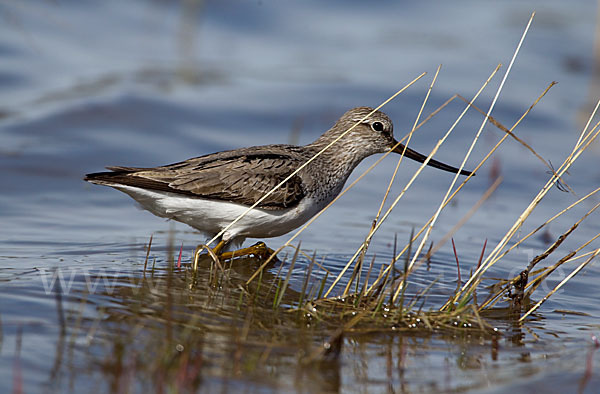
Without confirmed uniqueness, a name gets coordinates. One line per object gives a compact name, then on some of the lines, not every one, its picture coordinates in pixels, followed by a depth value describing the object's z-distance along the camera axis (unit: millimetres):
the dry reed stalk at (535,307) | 10672
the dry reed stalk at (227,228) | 11744
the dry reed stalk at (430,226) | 10617
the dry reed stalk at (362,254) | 10625
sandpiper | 12719
